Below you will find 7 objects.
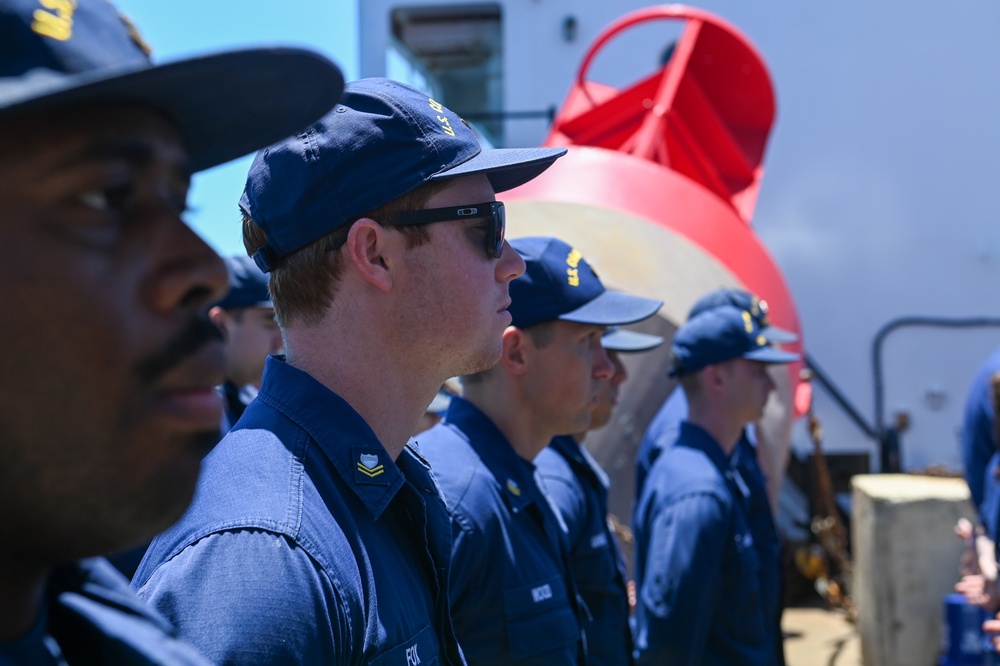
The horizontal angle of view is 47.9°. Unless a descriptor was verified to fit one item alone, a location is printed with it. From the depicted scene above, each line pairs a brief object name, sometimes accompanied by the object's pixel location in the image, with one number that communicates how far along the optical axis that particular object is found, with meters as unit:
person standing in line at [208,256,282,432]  3.95
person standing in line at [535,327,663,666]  2.79
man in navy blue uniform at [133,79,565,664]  1.35
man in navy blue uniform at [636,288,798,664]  3.85
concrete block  5.88
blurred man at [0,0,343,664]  0.80
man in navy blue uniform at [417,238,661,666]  2.09
